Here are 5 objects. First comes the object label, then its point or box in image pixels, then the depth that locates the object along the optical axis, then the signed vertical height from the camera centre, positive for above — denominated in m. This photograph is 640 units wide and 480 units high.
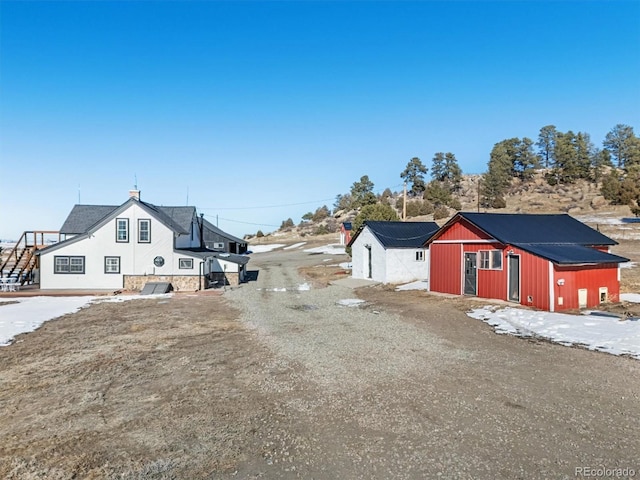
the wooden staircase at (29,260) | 29.68 -1.30
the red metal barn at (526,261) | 17.81 -1.23
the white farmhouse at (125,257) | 28.12 -1.13
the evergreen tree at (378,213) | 38.50 +2.19
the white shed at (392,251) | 30.53 -1.13
